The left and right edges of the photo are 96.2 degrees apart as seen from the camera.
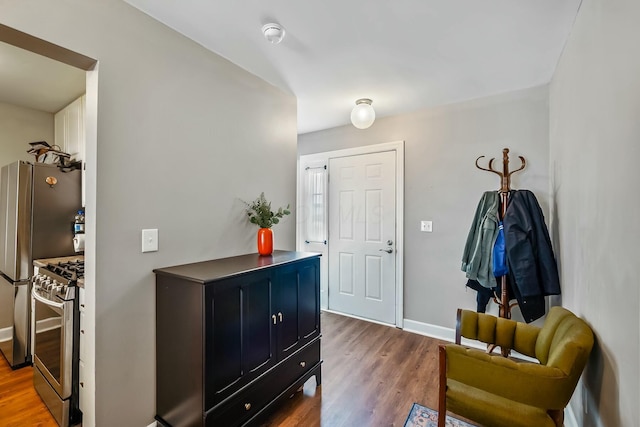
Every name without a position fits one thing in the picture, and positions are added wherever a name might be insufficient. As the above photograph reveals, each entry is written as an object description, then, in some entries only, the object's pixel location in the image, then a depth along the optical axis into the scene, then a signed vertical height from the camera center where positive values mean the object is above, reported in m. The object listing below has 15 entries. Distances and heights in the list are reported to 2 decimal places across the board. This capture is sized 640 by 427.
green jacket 2.41 -0.24
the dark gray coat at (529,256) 2.18 -0.33
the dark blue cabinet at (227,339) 1.44 -0.72
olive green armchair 1.20 -0.75
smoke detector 1.70 +1.09
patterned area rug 1.78 -1.31
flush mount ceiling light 2.61 +0.89
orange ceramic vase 2.18 -0.22
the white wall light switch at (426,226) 3.06 -0.14
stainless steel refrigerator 2.27 -0.12
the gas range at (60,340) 1.69 -0.80
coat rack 2.37 +0.14
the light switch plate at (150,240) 1.62 -0.16
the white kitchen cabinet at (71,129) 2.54 +0.80
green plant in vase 2.19 -0.06
